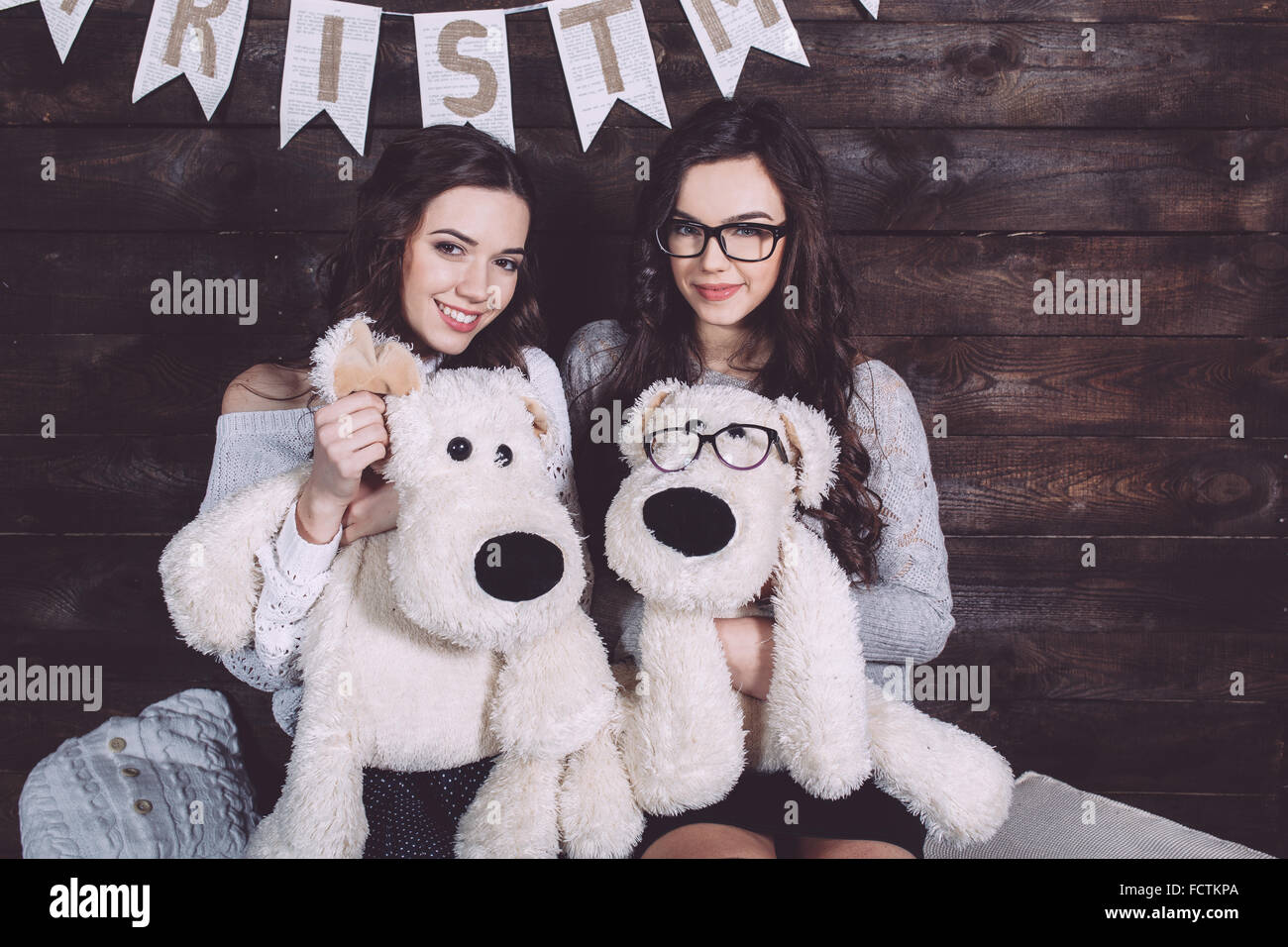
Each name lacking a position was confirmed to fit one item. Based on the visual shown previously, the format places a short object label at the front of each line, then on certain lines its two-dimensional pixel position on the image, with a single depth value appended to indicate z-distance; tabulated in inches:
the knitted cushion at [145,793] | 42.7
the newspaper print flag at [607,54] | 52.2
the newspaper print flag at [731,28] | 52.5
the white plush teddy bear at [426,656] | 32.2
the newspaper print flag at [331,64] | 52.2
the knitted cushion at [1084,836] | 44.9
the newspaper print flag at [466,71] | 52.1
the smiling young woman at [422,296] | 42.8
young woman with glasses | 44.2
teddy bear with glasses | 32.1
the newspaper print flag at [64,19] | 53.4
